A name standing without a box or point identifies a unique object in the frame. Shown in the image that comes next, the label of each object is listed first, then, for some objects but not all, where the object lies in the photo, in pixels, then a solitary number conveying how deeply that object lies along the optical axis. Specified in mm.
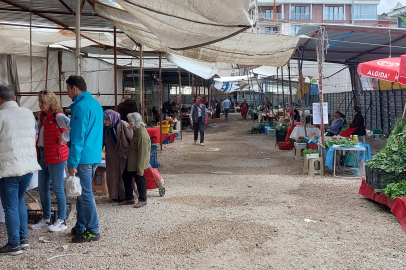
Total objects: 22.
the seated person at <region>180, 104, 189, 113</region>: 25303
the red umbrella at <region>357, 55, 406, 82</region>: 8609
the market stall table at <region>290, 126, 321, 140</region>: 13047
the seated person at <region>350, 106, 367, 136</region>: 13469
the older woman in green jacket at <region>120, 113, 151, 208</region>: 6422
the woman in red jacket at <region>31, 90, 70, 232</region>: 5113
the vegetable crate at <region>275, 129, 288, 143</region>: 15008
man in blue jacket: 4590
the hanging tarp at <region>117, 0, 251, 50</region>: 5316
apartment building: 64312
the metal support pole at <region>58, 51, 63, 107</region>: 13188
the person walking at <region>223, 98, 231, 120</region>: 32062
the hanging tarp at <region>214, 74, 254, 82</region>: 25509
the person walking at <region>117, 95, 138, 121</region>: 6911
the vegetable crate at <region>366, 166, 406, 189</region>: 6543
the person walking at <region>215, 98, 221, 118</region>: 34456
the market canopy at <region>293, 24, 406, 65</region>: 9938
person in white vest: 4336
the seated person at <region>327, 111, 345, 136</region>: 13758
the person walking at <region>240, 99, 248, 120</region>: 33031
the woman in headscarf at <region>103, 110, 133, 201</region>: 6594
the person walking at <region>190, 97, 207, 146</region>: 15734
